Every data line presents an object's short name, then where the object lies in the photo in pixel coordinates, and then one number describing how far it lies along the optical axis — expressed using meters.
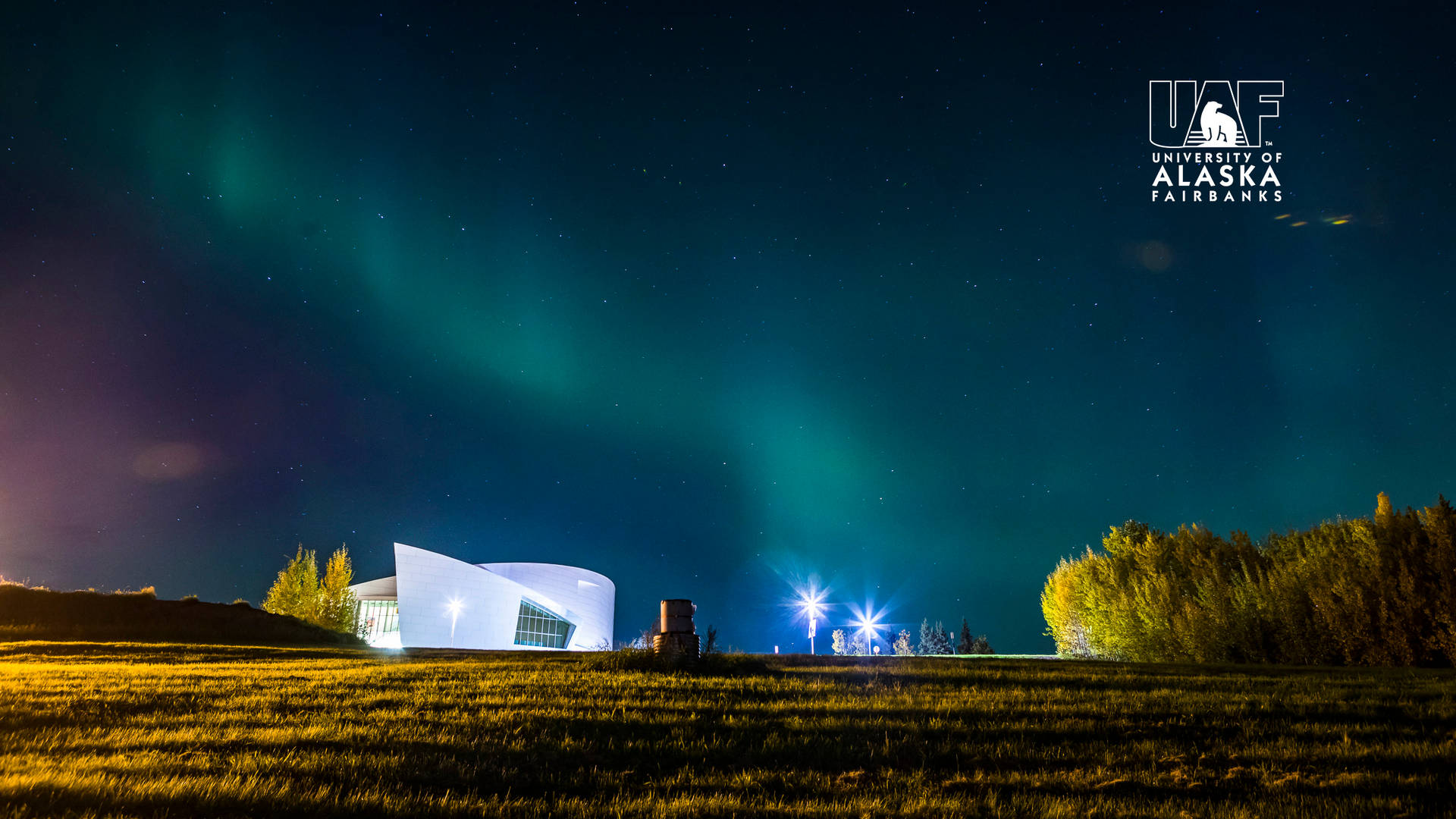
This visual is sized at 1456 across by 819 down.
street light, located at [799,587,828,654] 68.50
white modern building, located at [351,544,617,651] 69.44
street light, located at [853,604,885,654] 89.50
